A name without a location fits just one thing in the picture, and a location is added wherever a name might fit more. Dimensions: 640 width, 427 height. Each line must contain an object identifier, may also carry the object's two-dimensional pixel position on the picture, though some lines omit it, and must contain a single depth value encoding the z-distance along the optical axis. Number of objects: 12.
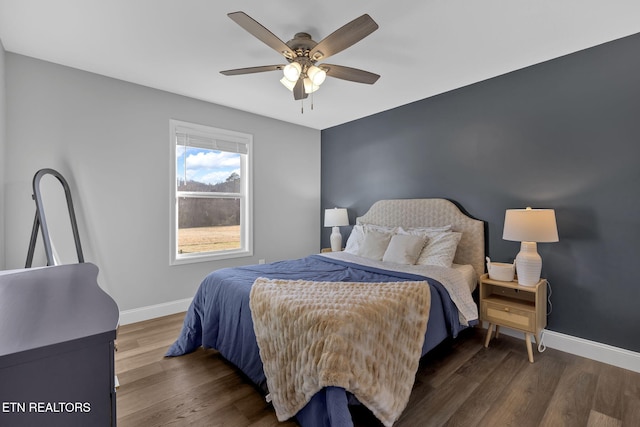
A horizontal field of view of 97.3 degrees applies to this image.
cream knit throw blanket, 1.44
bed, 1.51
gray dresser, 0.60
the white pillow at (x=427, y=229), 3.09
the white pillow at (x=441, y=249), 2.77
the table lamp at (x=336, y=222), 4.16
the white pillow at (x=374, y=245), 3.12
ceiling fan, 1.68
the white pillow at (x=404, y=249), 2.86
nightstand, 2.35
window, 3.47
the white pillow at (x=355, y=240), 3.55
